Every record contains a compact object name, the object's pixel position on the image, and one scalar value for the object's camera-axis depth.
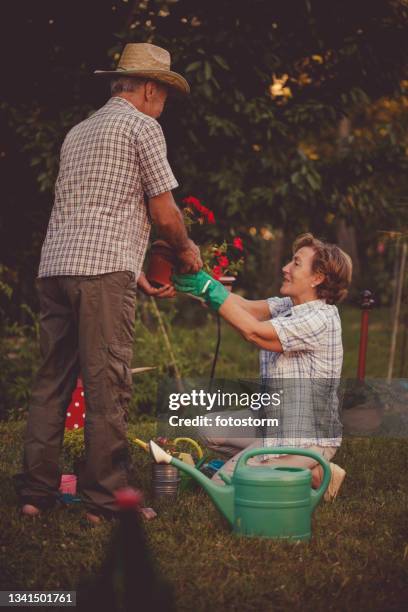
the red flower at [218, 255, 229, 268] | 5.02
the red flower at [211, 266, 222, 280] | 4.81
